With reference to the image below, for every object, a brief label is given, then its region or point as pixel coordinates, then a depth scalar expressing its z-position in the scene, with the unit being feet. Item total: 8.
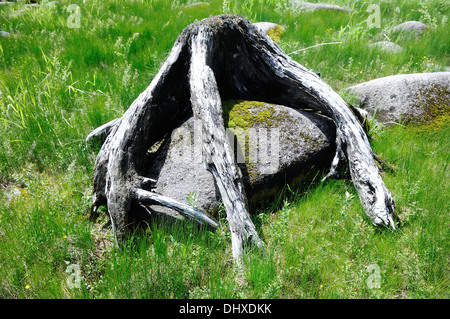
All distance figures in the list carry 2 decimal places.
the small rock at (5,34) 23.11
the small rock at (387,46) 22.06
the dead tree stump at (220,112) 9.66
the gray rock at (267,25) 23.03
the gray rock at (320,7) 31.60
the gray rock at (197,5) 29.52
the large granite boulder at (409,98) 14.69
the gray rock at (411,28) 26.53
